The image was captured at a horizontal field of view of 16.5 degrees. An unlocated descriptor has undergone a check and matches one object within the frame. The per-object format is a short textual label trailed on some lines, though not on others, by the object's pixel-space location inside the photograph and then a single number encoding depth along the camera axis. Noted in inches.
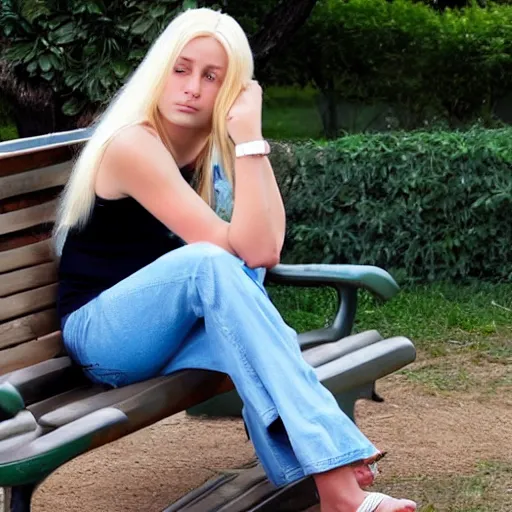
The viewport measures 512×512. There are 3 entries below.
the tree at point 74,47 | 382.7
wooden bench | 176.6
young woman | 172.0
